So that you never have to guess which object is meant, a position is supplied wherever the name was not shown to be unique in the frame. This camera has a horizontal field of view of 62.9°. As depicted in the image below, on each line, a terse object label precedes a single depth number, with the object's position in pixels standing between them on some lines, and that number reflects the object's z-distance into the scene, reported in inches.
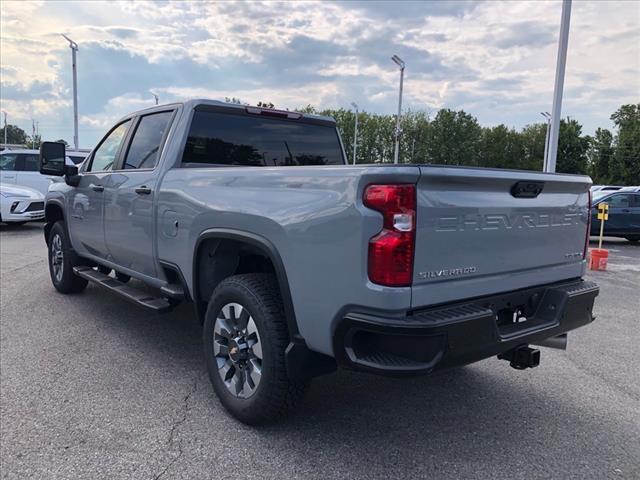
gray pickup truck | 95.0
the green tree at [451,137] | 2549.2
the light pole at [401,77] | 1206.8
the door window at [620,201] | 584.4
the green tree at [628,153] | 2155.5
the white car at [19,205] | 497.4
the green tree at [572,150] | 2839.6
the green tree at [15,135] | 4310.3
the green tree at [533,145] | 2984.7
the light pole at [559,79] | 467.8
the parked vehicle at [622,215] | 583.5
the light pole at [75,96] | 1142.3
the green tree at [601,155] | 2460.6
